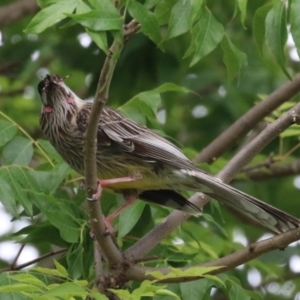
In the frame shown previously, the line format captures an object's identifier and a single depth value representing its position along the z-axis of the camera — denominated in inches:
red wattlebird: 440.5
